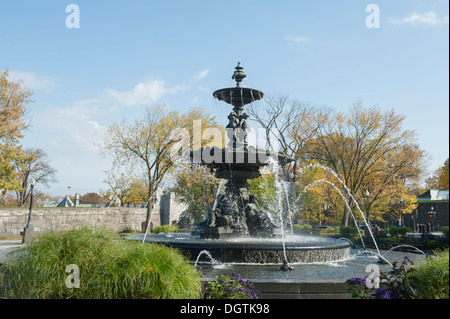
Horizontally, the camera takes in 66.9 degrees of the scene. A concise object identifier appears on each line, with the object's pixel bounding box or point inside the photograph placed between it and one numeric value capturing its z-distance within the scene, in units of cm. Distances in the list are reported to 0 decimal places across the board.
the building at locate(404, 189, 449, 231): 4049
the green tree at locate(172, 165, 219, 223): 3231
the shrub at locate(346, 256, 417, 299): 491
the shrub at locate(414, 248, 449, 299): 492
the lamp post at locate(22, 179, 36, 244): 1888
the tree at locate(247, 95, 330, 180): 3659
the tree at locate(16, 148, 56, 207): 5116
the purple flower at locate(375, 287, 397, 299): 474
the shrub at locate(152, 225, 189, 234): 2416
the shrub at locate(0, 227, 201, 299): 494
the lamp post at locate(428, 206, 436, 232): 4497
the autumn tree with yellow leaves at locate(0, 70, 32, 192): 2538
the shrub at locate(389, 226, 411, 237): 1938
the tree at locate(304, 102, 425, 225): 3114
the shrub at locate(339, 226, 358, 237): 2091
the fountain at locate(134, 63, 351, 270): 898
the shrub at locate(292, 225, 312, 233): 2912
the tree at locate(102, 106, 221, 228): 2991
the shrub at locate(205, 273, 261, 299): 510
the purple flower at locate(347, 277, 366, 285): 520
